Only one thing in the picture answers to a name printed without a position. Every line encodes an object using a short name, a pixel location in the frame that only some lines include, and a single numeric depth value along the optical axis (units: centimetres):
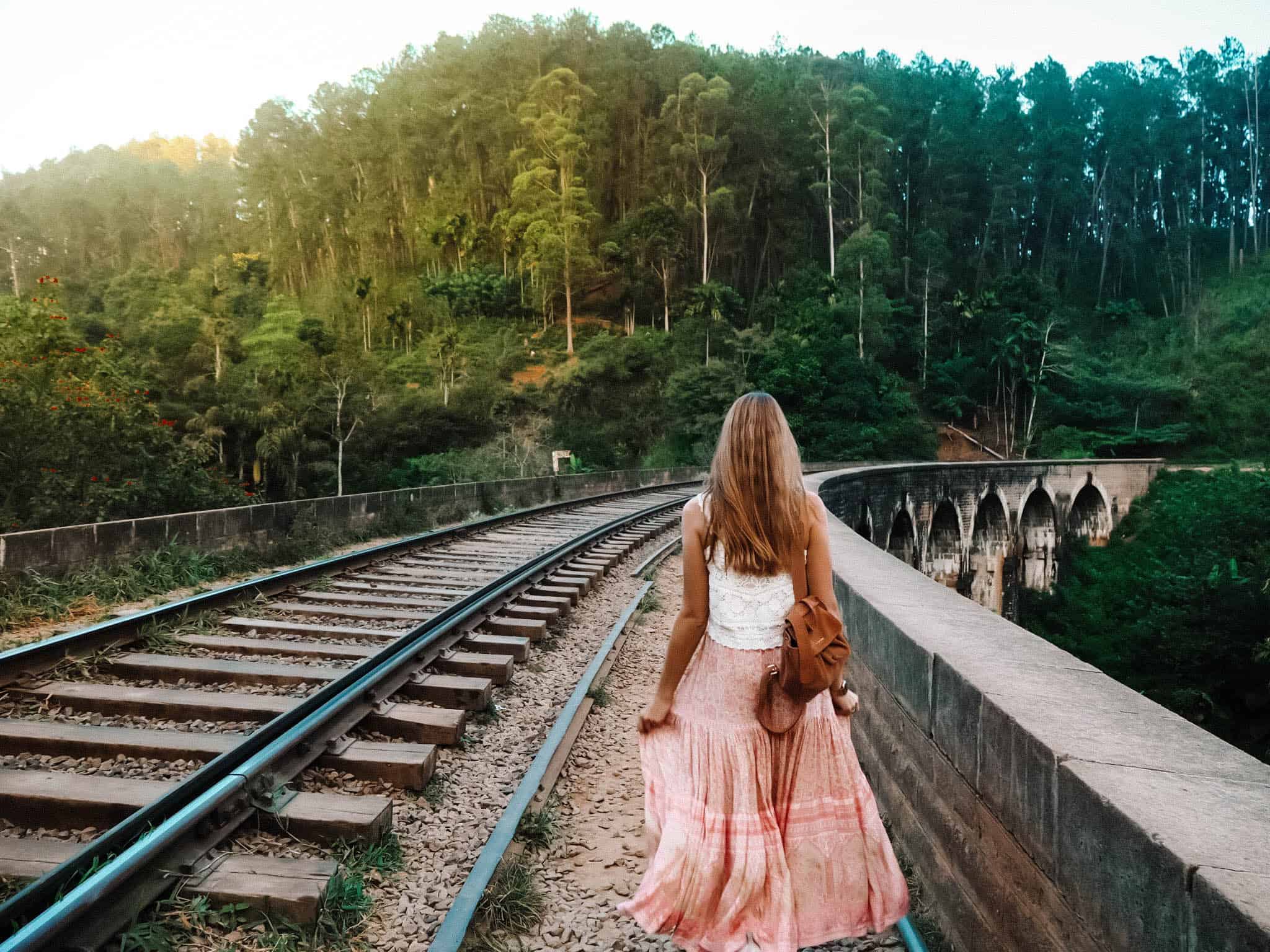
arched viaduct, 3028
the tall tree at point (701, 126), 5159
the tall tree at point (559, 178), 5000
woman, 223
